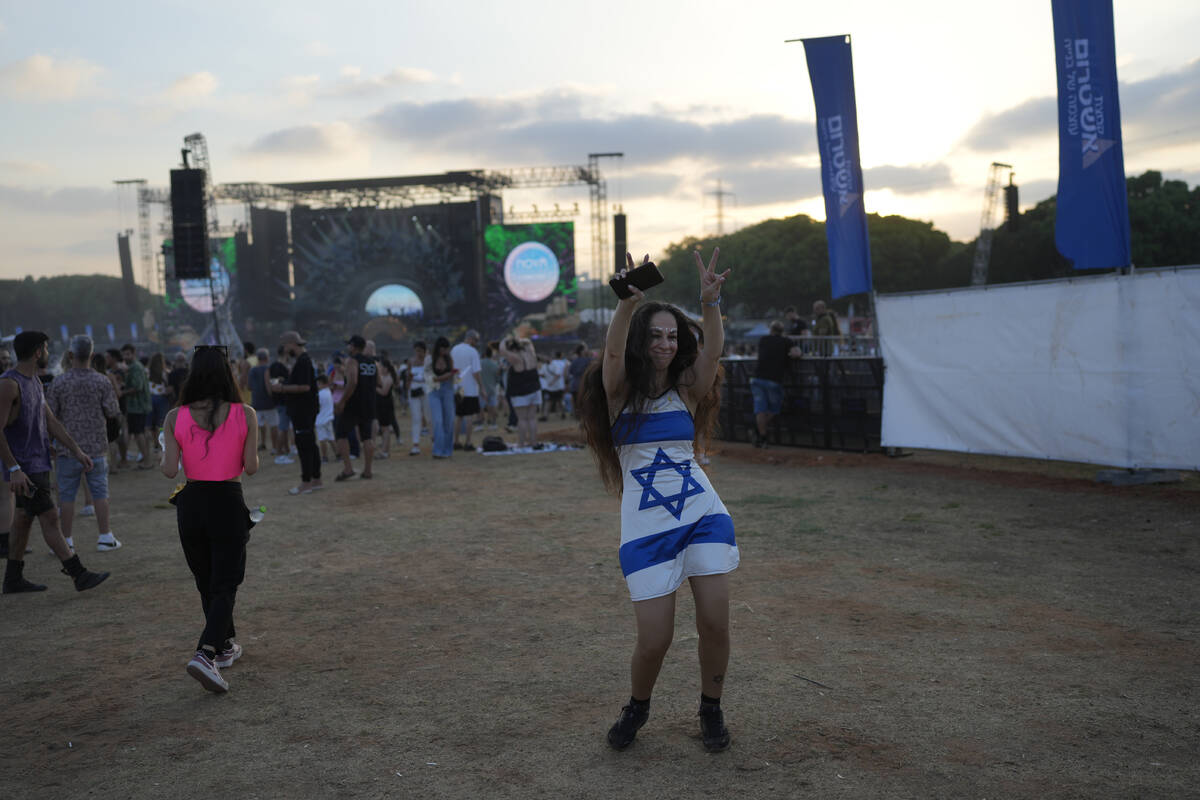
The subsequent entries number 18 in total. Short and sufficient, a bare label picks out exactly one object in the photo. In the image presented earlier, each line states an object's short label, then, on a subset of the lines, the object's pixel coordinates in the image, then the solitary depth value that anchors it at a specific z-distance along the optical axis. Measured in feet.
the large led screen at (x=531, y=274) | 156.56
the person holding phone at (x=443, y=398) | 44.32
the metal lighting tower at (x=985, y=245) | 170.81
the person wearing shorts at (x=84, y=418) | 25.34
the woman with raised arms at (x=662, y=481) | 11.34
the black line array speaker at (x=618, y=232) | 142.61
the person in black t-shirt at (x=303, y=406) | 35.47
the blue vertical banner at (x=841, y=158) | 43.34
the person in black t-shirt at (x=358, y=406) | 38.81
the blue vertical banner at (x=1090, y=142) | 30.99
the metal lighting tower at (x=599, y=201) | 146.92
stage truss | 156.76
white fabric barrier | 29.04
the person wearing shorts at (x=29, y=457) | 21.06
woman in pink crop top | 15.01
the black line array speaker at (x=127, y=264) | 180.75
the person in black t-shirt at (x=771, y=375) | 43.98
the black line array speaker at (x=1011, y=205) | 154.24
